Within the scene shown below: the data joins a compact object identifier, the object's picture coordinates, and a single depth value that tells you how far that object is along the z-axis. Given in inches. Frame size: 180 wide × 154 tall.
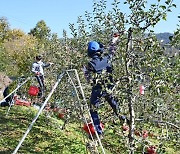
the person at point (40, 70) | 379.4
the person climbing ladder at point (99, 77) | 175.8
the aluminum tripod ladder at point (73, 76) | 175.6
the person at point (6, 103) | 471.5
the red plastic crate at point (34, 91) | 395.4
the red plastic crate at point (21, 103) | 482.4
